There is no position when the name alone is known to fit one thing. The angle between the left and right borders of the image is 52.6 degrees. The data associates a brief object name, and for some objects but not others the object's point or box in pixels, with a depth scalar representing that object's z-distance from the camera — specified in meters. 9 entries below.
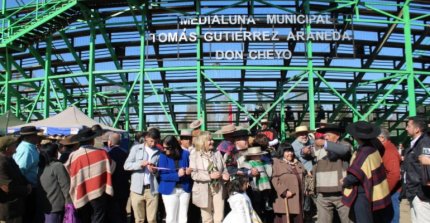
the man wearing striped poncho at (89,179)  5.96
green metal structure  14.34
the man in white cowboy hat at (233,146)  7.23
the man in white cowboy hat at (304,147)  8.40
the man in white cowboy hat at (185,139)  7.76
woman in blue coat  6.82
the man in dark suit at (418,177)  5.45
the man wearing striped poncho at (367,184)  5.48
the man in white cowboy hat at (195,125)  8.24
